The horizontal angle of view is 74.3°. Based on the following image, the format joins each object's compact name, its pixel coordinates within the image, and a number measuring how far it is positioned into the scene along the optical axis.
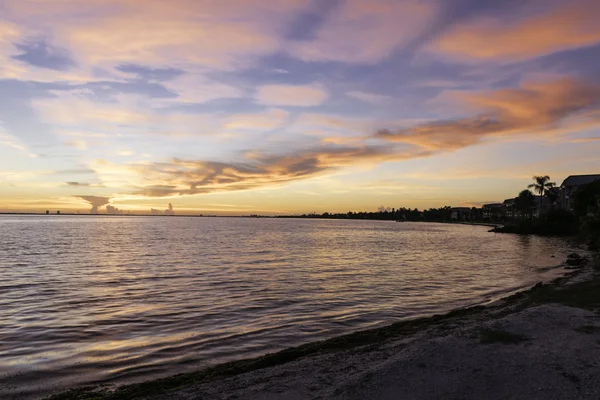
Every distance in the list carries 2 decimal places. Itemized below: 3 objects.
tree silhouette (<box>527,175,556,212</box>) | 150.00
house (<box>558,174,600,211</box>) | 133.50
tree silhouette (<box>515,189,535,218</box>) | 173.12
